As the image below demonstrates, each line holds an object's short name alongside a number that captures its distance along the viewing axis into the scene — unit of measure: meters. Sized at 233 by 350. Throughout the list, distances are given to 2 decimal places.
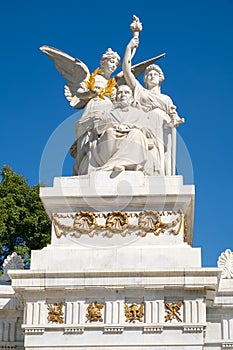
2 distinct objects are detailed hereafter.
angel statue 18.53
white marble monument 16.53
